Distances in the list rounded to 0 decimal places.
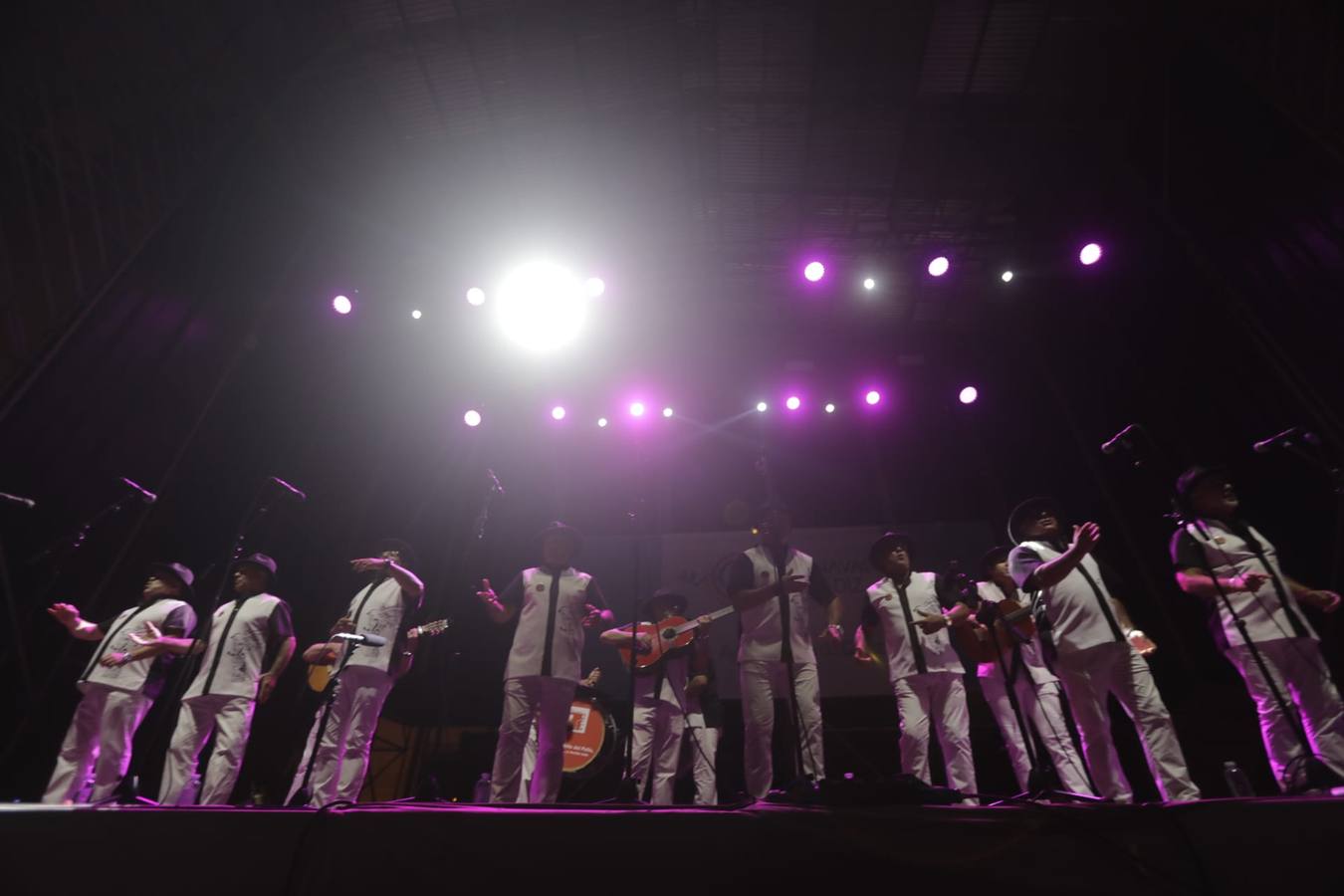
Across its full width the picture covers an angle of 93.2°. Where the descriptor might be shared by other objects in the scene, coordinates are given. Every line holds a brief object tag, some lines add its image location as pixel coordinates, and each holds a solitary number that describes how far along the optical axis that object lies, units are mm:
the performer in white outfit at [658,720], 5016
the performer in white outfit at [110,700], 4039
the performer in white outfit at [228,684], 3939
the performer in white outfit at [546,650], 3857
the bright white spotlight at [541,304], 7422
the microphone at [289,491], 3562
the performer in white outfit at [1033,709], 4070
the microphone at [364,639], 3676
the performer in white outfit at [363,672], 3898
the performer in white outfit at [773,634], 3965
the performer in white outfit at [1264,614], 3182
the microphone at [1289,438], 3166
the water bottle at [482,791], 5355
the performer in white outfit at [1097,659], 3156
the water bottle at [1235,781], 3730
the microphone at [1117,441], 3314
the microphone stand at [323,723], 3150
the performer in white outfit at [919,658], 4070
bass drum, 6086
